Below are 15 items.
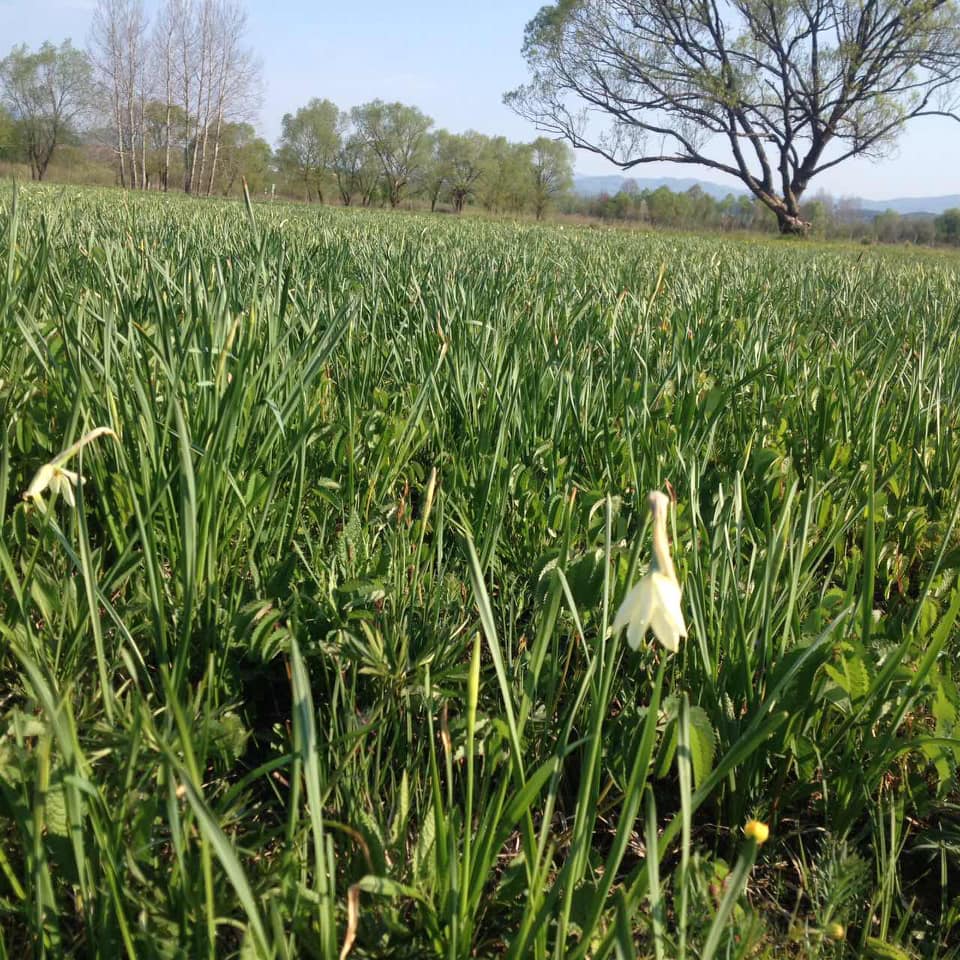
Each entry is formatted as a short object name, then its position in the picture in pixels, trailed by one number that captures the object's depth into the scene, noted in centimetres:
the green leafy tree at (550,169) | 5684
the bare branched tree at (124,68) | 4188
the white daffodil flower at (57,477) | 56
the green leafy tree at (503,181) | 5553
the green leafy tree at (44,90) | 5216
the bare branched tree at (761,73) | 2628
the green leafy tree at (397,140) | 5641
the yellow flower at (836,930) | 61
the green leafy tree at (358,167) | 5728
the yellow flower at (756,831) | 46
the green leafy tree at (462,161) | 5597
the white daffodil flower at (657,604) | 45
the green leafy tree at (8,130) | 4924
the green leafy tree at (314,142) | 5750
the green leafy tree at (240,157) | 5116
